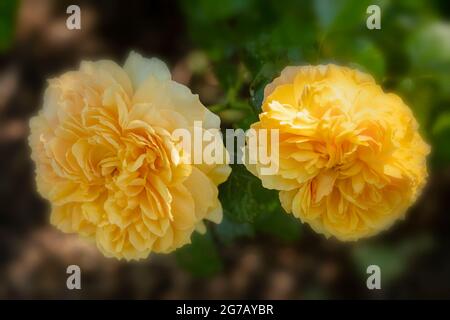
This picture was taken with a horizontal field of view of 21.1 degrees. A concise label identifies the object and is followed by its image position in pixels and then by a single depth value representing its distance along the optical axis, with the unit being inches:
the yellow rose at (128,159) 22.1
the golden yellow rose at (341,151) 21.8
